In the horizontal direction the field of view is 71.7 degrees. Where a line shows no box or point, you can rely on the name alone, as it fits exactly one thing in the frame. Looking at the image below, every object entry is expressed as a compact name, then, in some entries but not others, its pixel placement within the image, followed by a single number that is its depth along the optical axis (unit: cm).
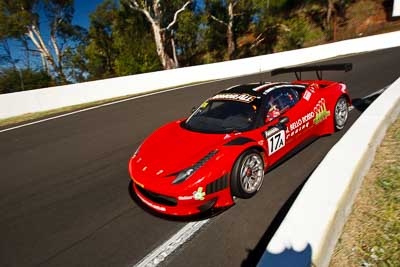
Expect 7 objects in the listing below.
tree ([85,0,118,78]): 4159
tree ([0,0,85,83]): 2734
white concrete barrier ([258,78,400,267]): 190
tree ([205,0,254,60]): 3409
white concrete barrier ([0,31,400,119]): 1092
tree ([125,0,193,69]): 2525
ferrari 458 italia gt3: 303
